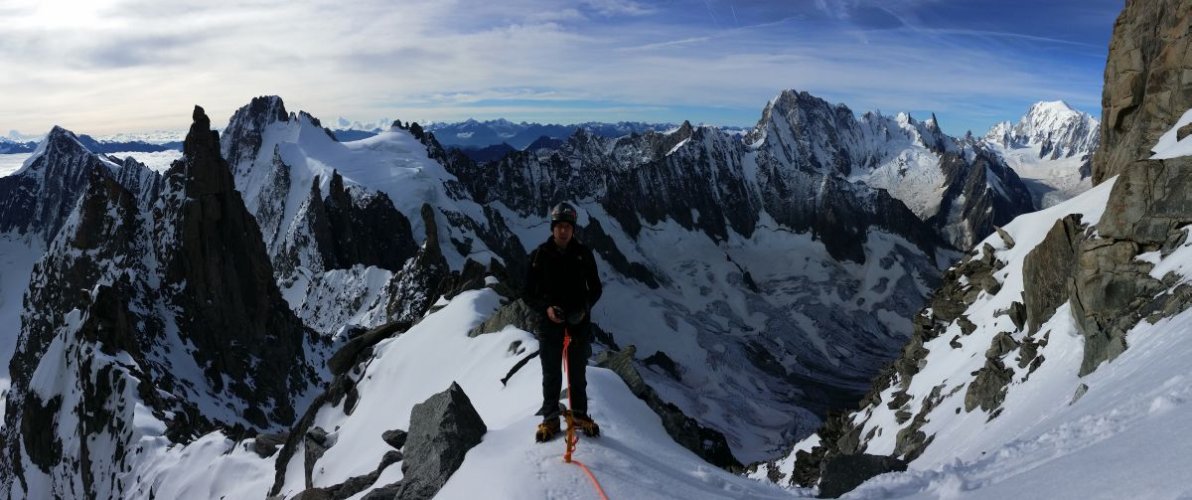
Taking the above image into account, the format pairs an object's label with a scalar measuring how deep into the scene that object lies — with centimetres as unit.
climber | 1209
